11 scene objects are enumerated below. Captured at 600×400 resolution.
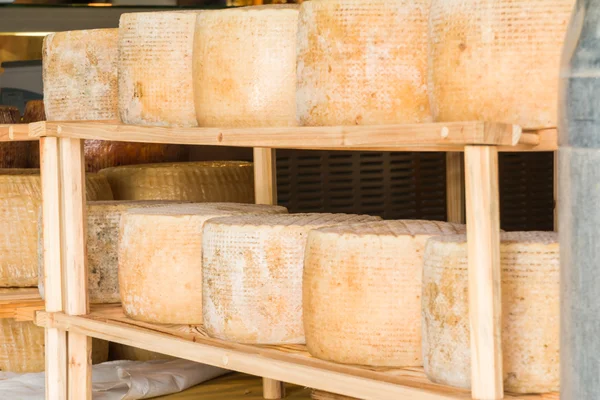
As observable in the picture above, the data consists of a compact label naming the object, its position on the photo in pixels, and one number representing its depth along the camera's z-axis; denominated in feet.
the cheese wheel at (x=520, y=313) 7.48
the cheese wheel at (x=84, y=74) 9.81
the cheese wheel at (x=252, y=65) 8.42
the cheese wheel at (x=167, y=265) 9.09
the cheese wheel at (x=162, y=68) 8.96
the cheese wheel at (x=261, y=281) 8.56
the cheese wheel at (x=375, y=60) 7.91
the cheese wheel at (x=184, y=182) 10.98
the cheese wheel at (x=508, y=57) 7.33
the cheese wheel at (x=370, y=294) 8.01
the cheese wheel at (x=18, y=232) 10.55
